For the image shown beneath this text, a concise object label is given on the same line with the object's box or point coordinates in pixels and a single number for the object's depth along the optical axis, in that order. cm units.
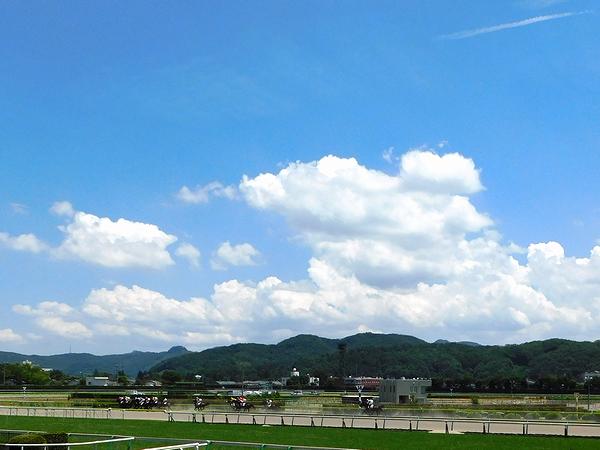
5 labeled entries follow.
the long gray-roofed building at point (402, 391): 9269
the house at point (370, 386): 18475
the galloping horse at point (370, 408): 7081
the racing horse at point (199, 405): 8085
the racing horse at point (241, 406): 7800
